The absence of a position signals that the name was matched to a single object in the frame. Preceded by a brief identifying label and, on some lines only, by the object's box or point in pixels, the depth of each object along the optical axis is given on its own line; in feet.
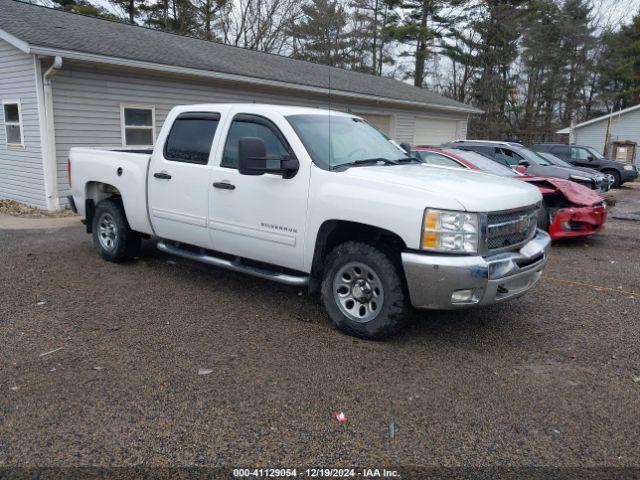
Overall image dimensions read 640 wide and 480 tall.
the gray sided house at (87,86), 34.09
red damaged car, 26.43
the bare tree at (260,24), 96.32
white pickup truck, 12.85
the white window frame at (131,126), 38.32
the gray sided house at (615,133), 97.30
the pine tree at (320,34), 71.97
